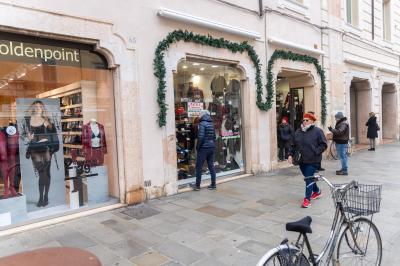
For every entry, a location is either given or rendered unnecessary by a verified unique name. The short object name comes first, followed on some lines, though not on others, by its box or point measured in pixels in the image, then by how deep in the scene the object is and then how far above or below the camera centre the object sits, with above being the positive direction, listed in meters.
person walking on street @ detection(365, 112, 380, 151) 13.63 -0.62
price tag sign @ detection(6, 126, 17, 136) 5.39 -0.05
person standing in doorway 10.49 -0.63
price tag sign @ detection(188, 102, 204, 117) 8.12 +0.30
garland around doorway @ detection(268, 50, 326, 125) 9.36 +1.57
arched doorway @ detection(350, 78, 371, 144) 15.45 +0.27
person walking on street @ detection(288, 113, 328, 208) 5.84 -0.54
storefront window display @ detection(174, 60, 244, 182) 7.93 +0.25
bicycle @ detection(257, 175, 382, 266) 2.43 -0.99
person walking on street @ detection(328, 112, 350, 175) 8.60 -0.60
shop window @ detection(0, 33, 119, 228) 5.37 -0.07
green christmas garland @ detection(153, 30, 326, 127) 6.66 +1.50
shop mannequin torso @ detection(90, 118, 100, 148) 6.32 -0.17
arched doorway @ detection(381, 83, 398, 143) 17.75 +0.04
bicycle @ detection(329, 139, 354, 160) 11.54 -1.23
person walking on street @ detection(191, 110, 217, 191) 7.12 -0.53
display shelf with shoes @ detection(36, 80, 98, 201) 6.03 +0.27
